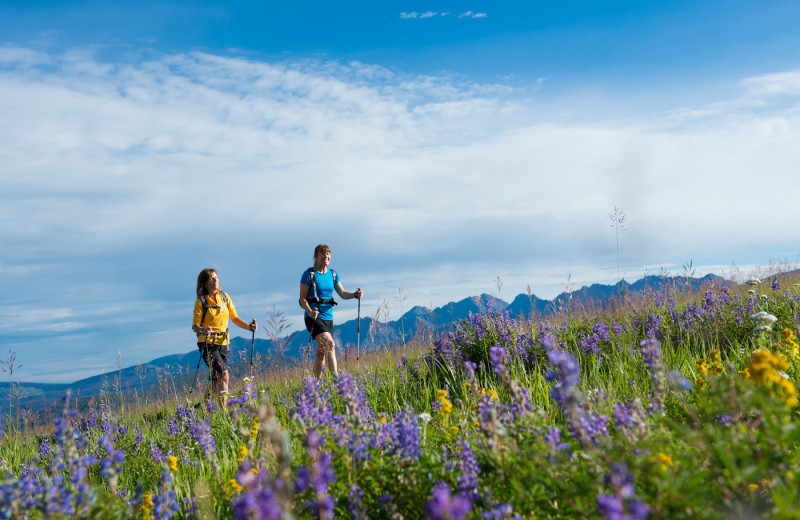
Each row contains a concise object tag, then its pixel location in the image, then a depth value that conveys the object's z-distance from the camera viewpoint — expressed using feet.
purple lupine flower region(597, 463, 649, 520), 4.82
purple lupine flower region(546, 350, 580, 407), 6.68
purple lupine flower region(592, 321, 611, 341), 22.99
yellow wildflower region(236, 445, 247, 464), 12.72
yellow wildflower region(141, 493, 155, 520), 10.14
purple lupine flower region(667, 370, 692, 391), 8.69
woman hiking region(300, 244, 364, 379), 29.09
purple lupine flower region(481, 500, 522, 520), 7.09
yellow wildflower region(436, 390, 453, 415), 12.79
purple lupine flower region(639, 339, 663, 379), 9.12
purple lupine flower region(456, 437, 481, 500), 8.14
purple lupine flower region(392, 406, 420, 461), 8.66
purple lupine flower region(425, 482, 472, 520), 4.72
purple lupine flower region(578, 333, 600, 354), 22.00
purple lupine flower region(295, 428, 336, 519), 5.45
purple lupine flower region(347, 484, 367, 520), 7.85
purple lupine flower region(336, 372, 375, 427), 9.08
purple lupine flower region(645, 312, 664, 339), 23.75
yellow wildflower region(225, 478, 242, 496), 10.56
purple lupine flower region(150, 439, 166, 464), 15.96
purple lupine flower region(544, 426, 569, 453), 7.59
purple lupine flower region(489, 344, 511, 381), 8.36
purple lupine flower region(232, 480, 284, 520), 4.54
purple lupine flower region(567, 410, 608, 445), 8.01
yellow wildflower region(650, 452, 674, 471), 7.05
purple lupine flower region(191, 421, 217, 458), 11.37
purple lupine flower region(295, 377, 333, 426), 10.36
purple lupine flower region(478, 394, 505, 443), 7.68
